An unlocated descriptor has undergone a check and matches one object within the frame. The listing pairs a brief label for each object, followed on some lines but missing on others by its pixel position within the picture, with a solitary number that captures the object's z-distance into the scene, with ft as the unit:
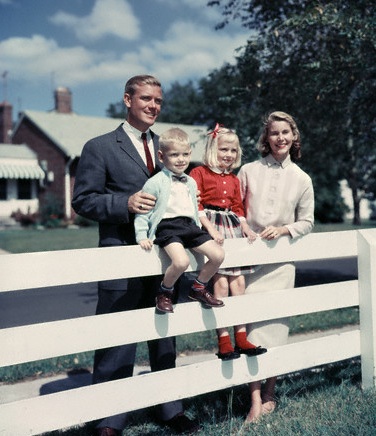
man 11.07
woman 12.39
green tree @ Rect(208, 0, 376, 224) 23.18
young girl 11.69
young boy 10.17
